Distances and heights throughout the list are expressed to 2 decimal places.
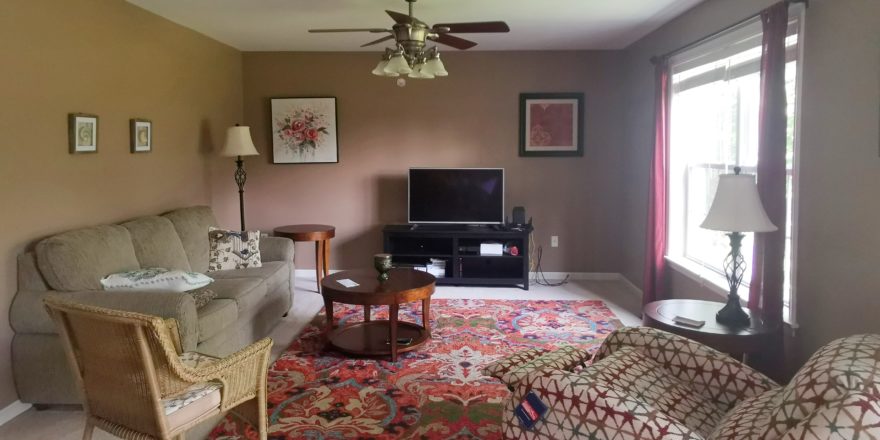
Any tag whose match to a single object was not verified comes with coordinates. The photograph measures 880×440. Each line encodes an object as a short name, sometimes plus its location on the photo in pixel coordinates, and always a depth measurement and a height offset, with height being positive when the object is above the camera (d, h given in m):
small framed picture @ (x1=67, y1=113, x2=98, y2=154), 3.67 +0.34
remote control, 2.90 -0.63
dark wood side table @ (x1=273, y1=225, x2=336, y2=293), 5.73 -0.44
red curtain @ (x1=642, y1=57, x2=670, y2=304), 4.84 +0.00
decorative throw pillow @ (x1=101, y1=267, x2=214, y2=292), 3.40 -0.52
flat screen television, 6.17 -0.06
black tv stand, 6.00 -0.62
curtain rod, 3.40 +1.01
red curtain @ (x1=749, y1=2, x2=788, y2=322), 3.08 +0.18
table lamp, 2.81 -0.11
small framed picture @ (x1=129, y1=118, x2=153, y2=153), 4.36 +0.39
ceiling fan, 3.70 +0.89
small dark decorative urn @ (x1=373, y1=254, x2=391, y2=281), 4.14 -0.50
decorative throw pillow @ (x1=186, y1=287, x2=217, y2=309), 3.57 -0.63
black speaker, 6.14 -0.26
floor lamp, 5.54 +0.41
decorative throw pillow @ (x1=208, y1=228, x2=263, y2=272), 4.74 -0.48
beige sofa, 3.14 -0.59
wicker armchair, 2.14 -0.69
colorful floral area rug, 3.01 -1.12
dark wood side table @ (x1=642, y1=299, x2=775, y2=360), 2.79 -0.65
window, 3.63 +0.41
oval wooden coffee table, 3.88 -0.75
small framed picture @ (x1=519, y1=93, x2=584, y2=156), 6.32 +0.67
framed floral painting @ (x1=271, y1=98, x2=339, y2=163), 6.39 +0.60
